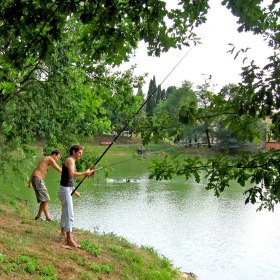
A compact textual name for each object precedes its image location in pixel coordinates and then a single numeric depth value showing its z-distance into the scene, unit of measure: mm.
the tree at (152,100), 59806
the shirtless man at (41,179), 7867
